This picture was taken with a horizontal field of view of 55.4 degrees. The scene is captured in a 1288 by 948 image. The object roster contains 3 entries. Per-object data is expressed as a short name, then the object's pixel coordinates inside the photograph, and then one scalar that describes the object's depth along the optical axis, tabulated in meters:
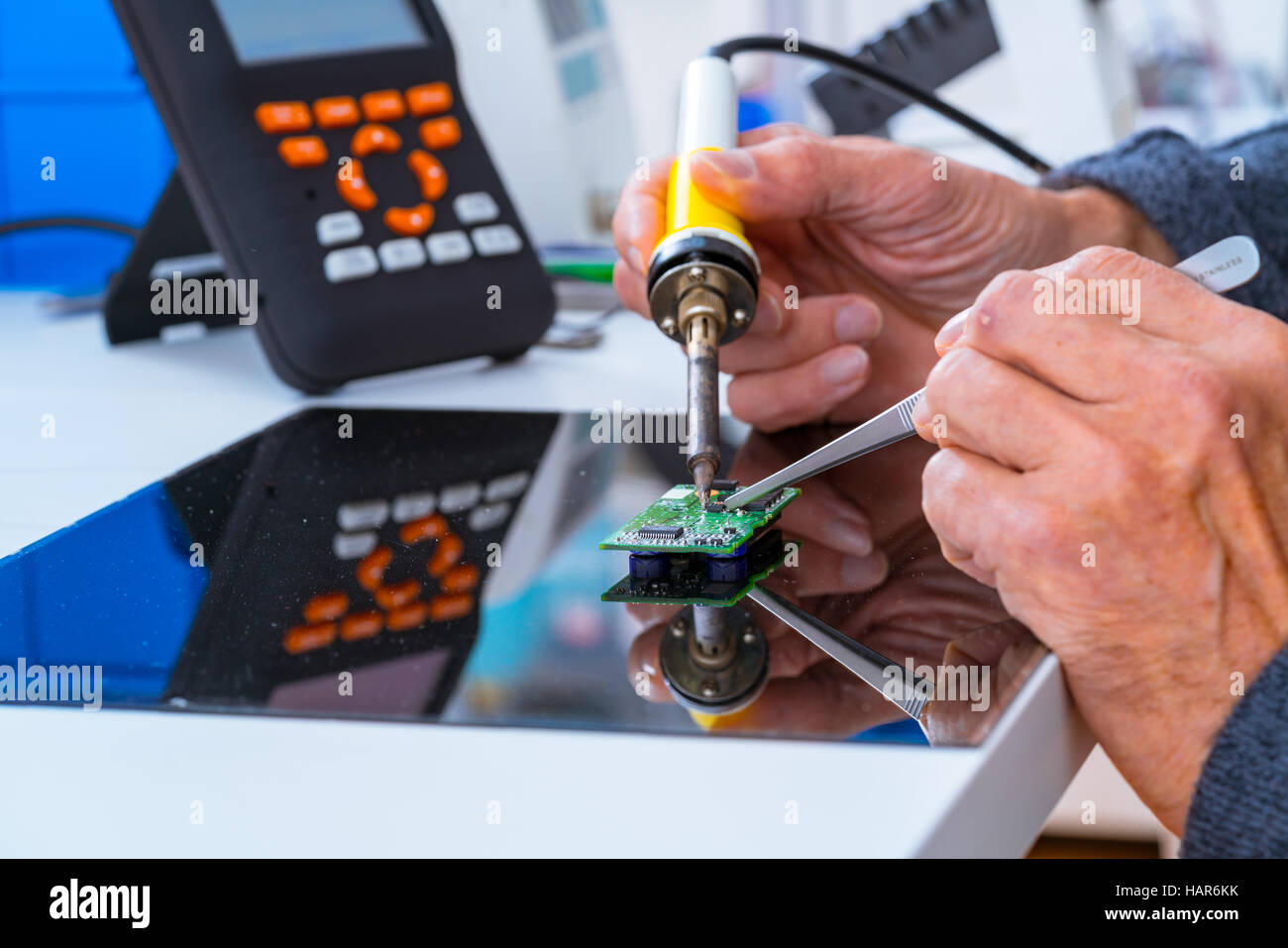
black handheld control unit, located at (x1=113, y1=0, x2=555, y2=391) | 0.74
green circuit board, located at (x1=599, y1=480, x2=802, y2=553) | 0.43
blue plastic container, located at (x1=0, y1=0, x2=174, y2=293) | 1.42
